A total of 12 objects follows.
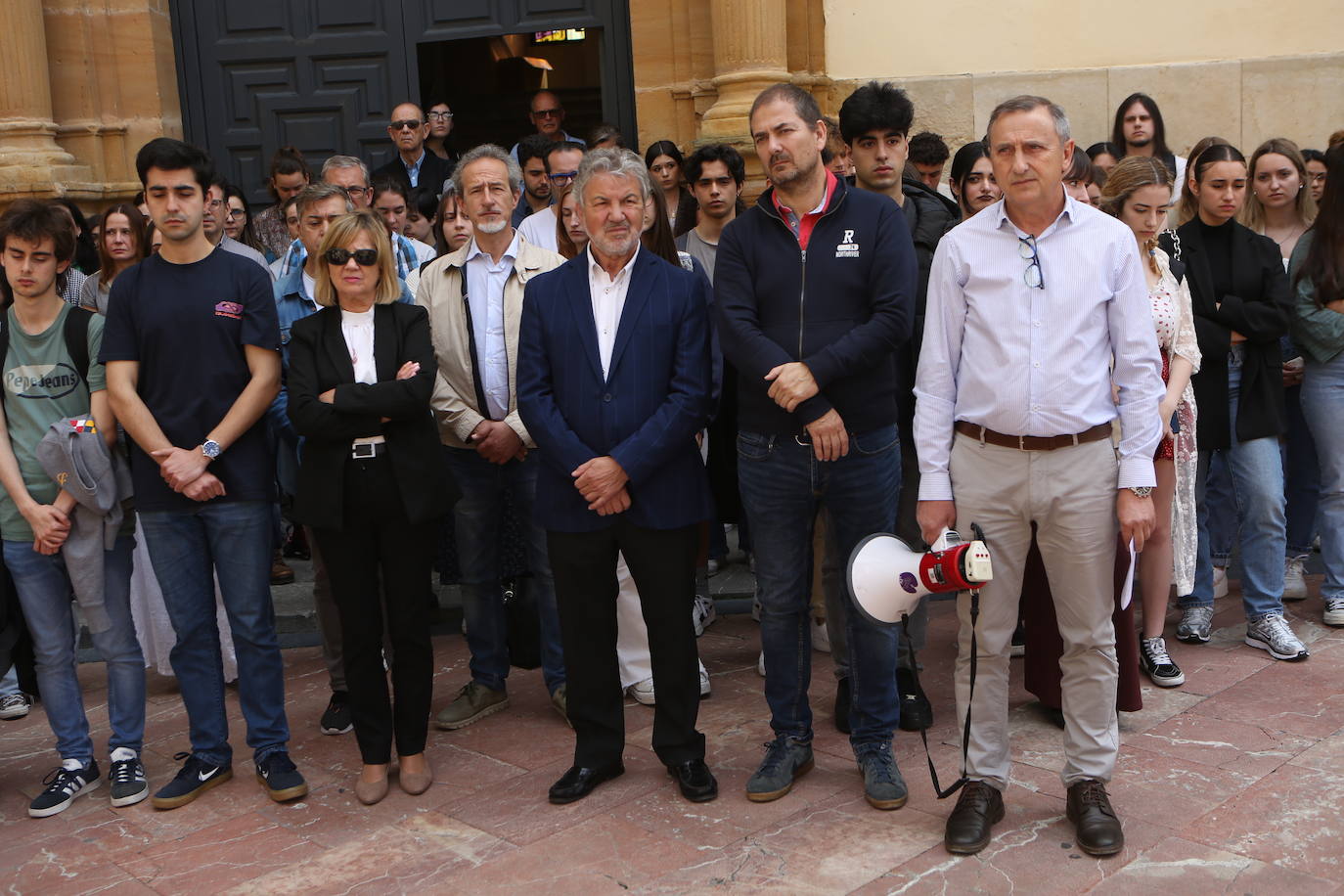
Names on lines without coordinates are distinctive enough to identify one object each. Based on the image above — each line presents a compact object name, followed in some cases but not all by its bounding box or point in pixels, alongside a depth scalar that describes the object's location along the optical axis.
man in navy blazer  4.48
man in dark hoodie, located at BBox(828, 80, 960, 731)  5.18
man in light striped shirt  3.92
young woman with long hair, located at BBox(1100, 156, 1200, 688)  5.22
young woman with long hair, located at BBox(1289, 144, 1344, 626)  5.98
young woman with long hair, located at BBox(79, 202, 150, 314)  6.43
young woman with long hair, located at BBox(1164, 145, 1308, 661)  5.83
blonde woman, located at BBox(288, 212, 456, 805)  4.62
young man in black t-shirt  4.69
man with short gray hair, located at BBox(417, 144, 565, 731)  5.31
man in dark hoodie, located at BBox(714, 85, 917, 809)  4.35
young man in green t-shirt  4.78
